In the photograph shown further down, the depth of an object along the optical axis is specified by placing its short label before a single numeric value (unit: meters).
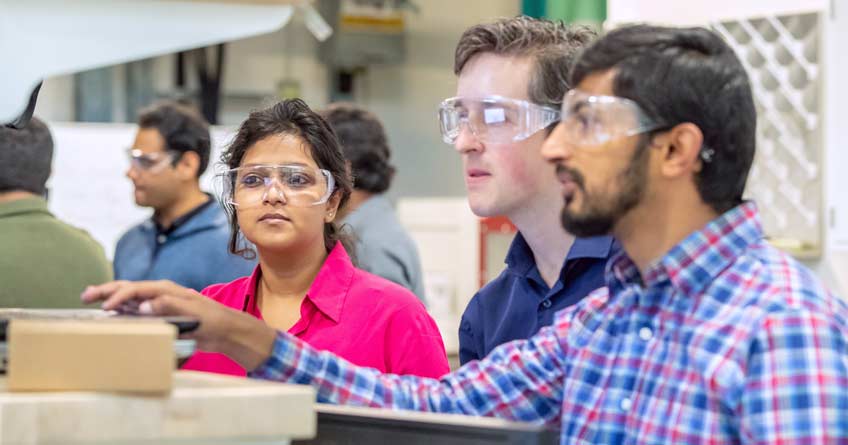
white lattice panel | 4.39
